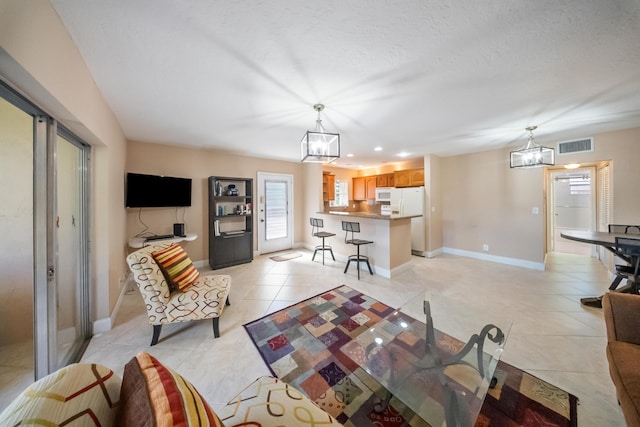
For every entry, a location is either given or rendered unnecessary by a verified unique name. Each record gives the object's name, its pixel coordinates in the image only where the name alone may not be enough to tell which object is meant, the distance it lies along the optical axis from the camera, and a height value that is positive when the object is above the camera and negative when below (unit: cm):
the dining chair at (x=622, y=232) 256 -31
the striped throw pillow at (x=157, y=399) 53 -51
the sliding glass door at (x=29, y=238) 137 -16
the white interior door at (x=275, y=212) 525 +3
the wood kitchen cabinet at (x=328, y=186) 624 +79
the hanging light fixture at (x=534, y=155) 308 +83
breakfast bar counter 372 -52
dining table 248 -36
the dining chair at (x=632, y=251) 220 -43
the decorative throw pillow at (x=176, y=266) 217 -57
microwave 554 +50
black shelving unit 428 -17
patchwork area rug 133 -126
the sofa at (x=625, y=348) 104 -83
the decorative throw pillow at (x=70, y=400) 56 -54
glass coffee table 118 -103
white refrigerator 502 +8
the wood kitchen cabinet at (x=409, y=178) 527 +89
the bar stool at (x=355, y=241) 374 -51
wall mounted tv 345 +39
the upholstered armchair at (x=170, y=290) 196 -79
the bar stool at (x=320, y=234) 435 -44
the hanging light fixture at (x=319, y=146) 236 +77
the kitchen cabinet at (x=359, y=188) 681 +79
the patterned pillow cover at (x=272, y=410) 93 -93
